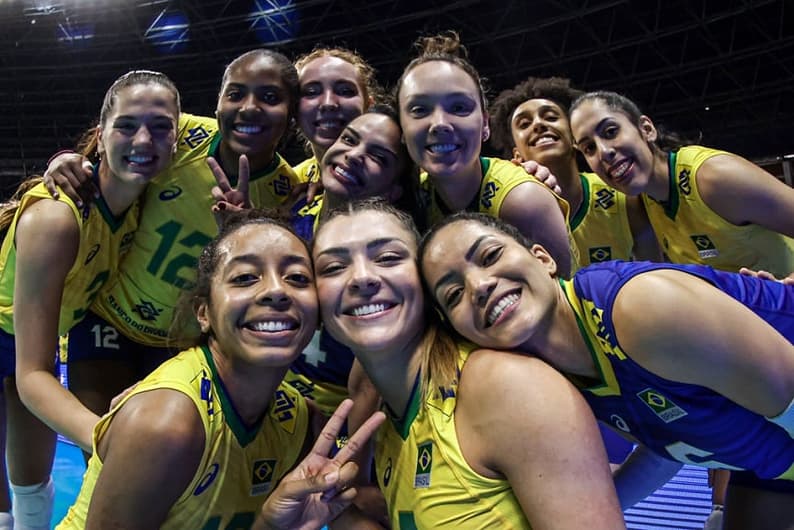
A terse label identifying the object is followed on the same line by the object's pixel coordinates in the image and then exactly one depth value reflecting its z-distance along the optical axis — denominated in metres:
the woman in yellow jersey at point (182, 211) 2.94
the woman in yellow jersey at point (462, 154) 2.50
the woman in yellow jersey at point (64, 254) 2.42
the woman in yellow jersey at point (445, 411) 1.53
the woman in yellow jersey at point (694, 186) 2.99
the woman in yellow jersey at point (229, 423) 1.71
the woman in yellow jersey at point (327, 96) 3.00
